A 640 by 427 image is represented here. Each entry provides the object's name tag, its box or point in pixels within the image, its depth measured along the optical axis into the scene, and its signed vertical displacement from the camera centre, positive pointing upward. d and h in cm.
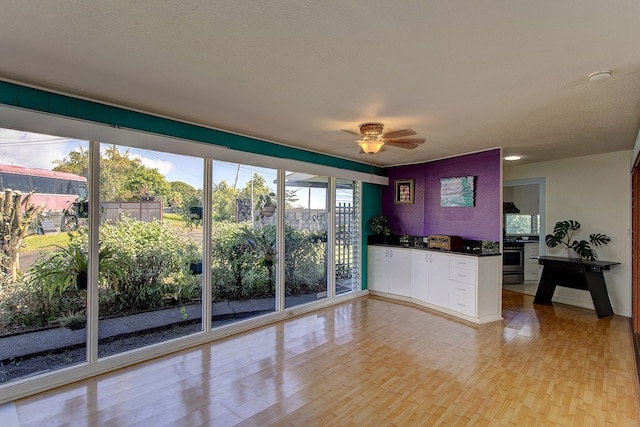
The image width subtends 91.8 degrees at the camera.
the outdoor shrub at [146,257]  303 -46
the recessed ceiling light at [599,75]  202 +91
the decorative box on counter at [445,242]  468 -44
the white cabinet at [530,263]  655 -106
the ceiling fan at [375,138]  311 +77
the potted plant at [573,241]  471 -43
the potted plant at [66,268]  264 -48
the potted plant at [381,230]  564 -31
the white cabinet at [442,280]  423 -102
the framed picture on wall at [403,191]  558 +41
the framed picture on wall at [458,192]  474 +34
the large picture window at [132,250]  256 -39
